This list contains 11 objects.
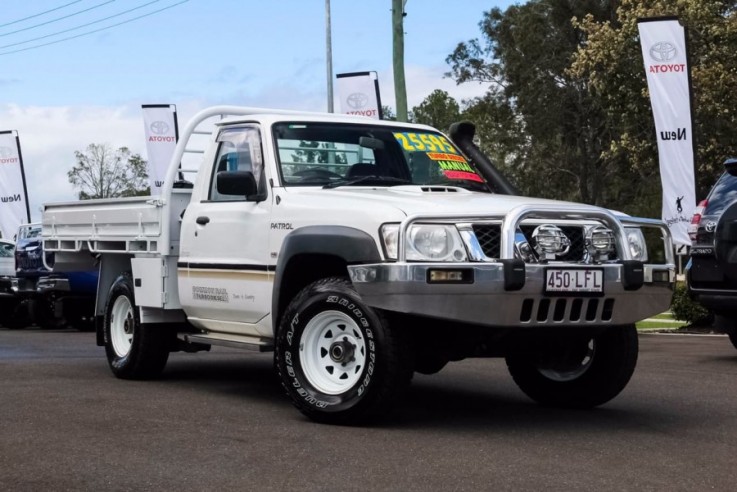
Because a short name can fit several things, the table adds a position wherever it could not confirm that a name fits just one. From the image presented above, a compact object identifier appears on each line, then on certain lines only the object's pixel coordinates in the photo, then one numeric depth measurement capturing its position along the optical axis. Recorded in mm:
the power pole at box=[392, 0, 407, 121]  22047
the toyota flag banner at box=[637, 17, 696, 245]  19547
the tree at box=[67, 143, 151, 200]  57969
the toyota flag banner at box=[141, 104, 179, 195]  28531
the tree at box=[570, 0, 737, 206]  35969
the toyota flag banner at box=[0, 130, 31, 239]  31391
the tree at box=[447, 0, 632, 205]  48062
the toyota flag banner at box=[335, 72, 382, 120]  25406
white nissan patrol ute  6883
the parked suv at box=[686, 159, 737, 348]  10703
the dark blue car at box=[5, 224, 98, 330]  17828
